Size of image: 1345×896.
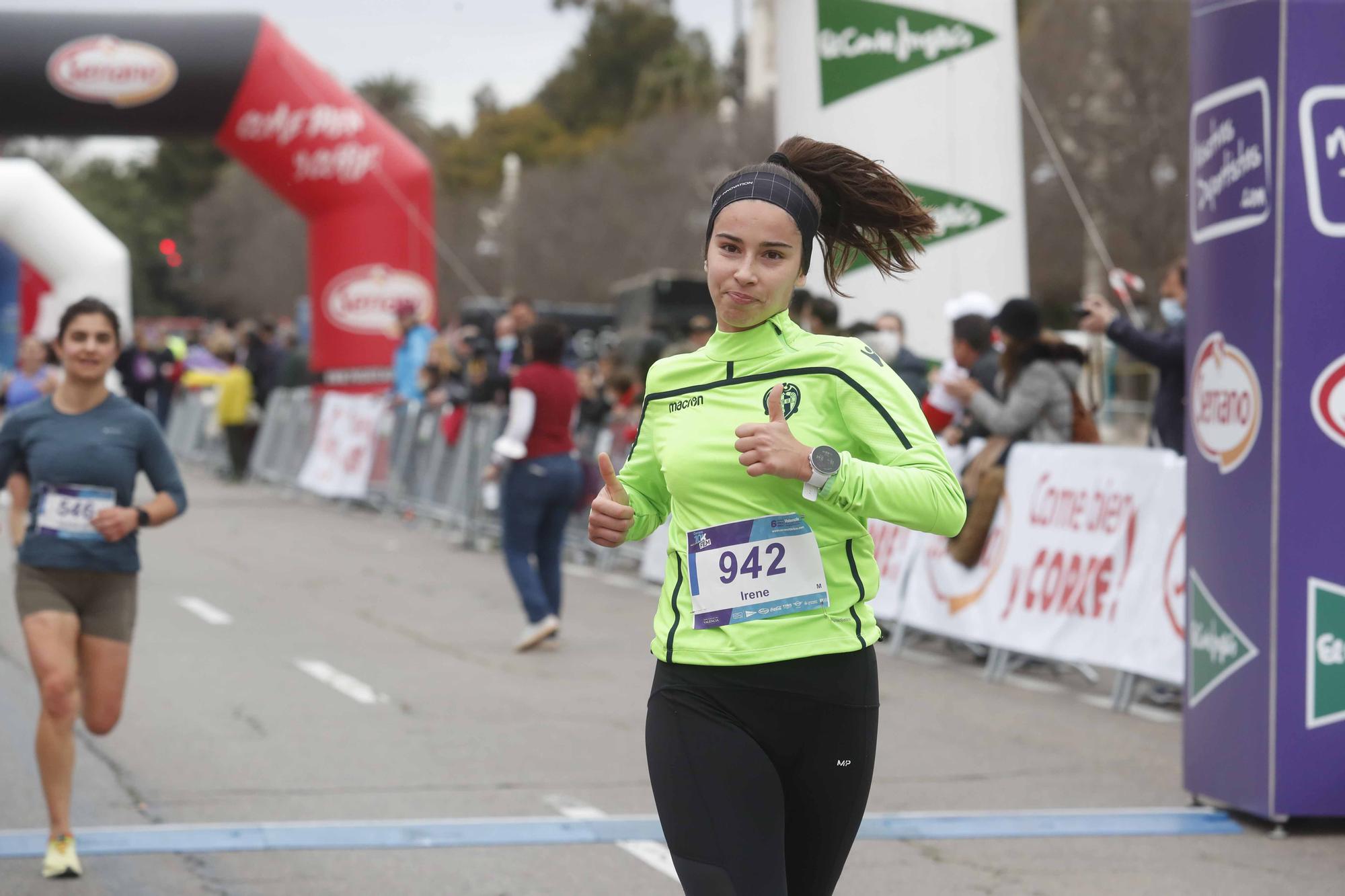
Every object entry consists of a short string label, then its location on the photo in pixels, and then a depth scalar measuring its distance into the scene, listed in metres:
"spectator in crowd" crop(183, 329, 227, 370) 34.53
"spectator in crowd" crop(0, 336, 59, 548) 17.80
